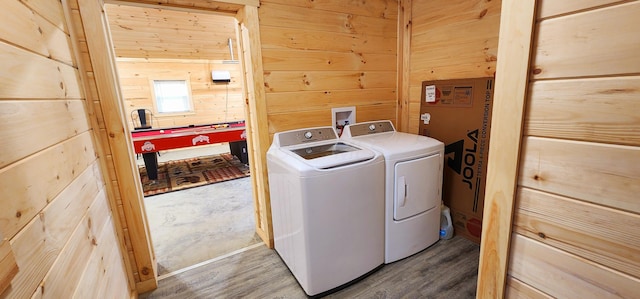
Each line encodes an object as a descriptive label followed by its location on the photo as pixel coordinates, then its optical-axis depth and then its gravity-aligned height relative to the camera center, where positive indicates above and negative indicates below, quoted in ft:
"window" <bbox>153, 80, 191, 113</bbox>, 19.33 +0.71
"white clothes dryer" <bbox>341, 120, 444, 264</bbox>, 6.03 -2.29
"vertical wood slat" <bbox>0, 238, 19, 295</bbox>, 1.72 -1.01
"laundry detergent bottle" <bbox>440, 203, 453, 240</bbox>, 7.44 -3.73
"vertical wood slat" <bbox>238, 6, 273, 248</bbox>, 6.19 -0.12
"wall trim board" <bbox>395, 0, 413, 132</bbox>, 8.25 +0.98
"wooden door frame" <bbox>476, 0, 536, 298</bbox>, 2.45 -0.50
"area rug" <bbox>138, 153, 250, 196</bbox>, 12.82 -3.75
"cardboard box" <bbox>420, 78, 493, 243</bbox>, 6.72 -1.20
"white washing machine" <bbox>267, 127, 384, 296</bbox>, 5.10 -2.36
